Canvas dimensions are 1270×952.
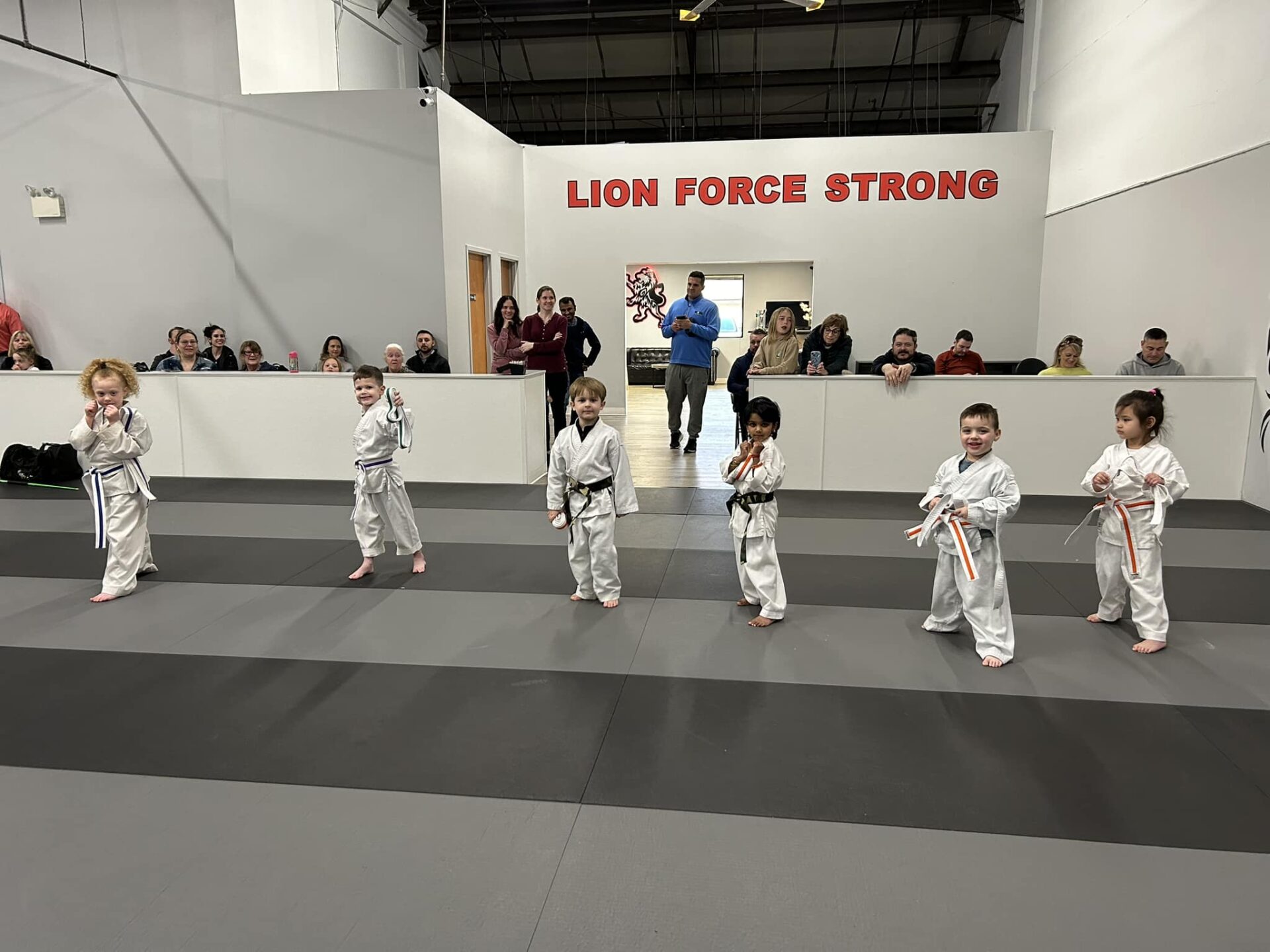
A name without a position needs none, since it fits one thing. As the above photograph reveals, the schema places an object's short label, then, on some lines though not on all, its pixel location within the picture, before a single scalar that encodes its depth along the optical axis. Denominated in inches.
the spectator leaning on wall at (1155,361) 272.8
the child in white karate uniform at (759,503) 157.3
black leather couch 688.4
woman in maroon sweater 310.7
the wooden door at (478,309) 402.9
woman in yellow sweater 299.4
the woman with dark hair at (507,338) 305.9
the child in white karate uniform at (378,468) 188.1
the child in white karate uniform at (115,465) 177.6
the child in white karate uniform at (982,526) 141.1
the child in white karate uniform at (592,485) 167.2
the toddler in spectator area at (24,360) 337.7
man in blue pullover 329.1
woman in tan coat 283.7
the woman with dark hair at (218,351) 351.9
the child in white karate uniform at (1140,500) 146.5
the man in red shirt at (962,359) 320.2
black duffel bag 294.5
